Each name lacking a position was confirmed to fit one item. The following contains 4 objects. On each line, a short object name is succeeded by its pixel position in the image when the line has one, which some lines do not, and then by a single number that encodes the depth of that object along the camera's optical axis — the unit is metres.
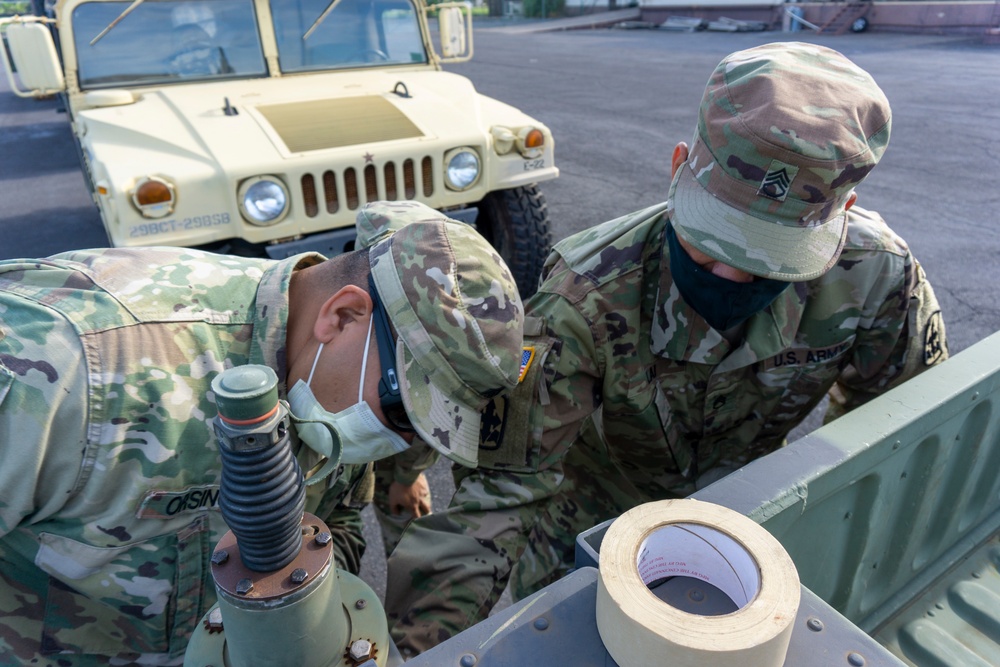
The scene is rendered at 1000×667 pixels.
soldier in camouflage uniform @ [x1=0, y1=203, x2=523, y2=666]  1.06
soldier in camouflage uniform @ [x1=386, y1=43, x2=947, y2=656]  1.49
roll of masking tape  0.72
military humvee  3.16
